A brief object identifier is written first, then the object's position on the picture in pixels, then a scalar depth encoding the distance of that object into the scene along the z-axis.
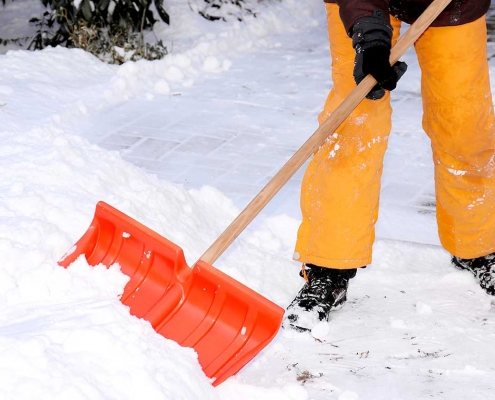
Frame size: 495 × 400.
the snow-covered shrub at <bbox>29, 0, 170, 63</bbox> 5.90
